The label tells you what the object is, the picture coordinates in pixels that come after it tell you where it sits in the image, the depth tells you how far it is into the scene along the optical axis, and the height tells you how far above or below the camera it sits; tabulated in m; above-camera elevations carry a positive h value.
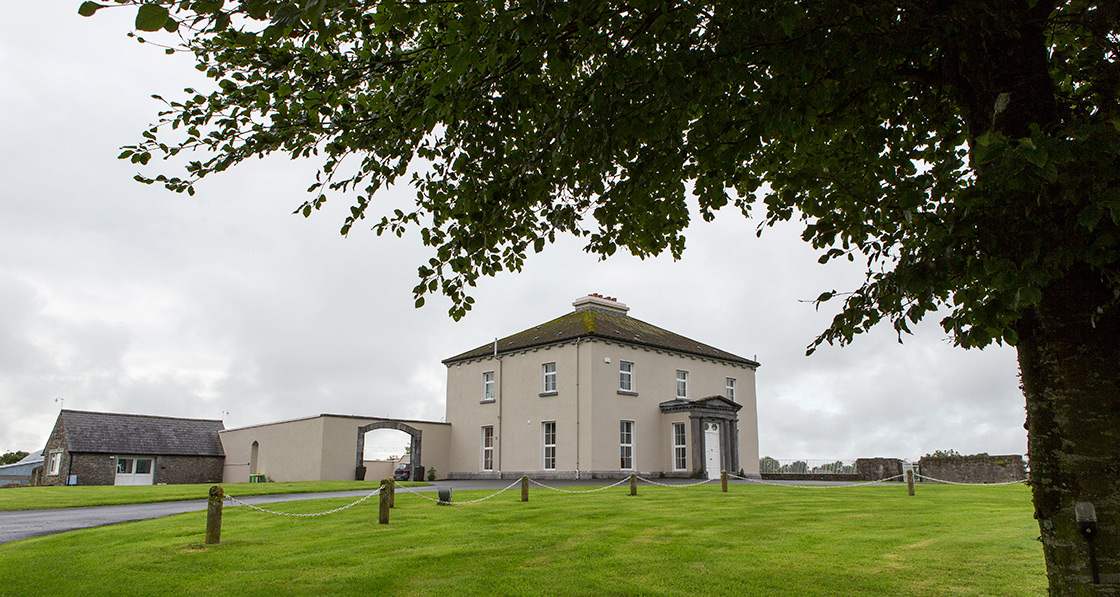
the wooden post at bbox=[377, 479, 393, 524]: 11.85 -1.22
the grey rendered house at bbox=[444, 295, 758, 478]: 28.97 +1.29
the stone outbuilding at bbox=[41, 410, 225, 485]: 37.16 -0.82
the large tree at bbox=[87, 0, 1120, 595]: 4.02 +2.29
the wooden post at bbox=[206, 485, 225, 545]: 9.88 -1.11
